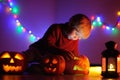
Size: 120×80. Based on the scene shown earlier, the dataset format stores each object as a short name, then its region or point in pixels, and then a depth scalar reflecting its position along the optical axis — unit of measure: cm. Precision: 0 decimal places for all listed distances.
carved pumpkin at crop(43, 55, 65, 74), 190
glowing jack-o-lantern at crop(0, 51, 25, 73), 187
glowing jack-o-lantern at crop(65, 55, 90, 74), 201
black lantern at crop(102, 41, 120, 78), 174
